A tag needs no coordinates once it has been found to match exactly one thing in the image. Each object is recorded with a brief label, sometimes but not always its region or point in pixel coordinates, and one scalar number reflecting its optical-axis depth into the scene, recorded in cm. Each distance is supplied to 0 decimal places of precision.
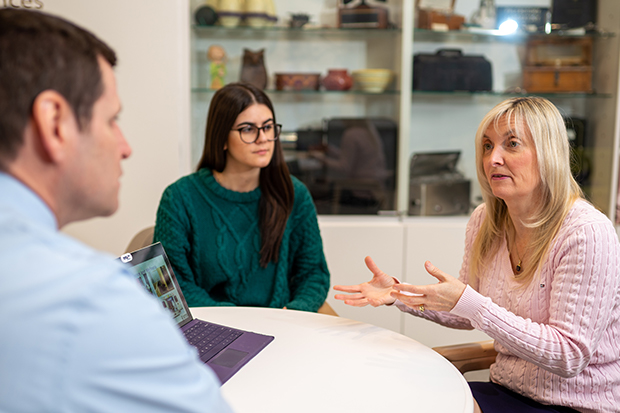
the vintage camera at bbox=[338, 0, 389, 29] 281
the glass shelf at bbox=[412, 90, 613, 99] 288
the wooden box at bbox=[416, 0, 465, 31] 281
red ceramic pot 287
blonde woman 123
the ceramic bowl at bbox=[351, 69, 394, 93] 287
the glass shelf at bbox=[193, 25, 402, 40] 282
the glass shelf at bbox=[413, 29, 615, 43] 289
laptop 120
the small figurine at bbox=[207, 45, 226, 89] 280
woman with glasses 191
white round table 102
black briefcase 281
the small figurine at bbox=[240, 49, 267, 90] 282
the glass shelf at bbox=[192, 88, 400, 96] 288
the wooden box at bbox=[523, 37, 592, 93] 291
